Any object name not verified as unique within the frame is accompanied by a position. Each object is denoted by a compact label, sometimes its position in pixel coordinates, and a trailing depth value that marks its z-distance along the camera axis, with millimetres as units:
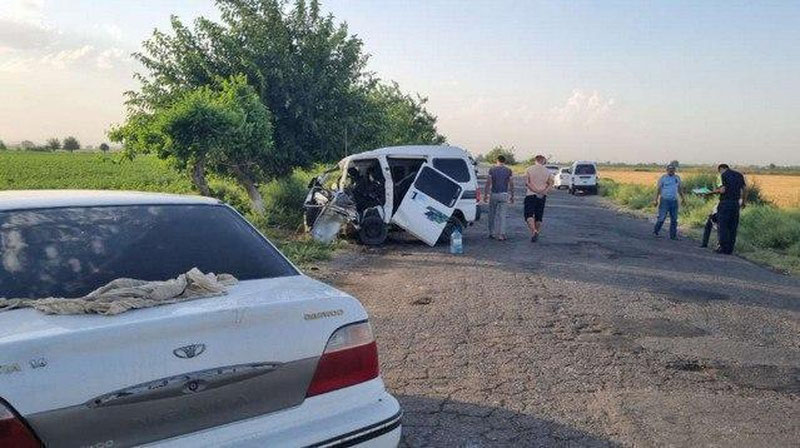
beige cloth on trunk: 2299
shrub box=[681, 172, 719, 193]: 32256
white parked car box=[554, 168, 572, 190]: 39812
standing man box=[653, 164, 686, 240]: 14344
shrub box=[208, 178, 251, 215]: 18991
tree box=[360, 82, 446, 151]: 37375
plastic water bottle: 11773
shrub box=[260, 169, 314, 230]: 16656
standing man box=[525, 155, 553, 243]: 12938
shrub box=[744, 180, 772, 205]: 28067
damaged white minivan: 12445
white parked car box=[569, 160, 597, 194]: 36531
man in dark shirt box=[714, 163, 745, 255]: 12172
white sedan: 1910
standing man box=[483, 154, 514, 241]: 13477
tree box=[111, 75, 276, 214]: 12648
